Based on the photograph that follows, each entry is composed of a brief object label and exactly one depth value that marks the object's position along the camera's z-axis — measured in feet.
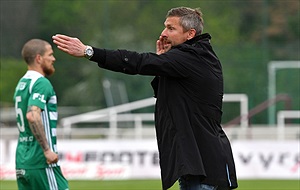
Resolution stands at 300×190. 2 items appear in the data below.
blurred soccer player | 57.06
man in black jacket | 44.01
